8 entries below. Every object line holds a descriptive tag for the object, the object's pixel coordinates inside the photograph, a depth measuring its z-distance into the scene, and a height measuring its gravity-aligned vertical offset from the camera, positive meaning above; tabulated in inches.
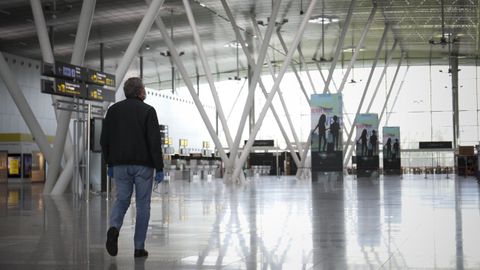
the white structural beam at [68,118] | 878.3 +59.8
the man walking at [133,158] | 289.3 +1.6
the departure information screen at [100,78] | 795.3 +98.9
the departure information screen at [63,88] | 745.6 +80.2
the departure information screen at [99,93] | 792.9 +79.4
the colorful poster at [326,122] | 1459.2 +76.8
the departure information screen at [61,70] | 733.9 +97.5
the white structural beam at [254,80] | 1364.4 +162.3
